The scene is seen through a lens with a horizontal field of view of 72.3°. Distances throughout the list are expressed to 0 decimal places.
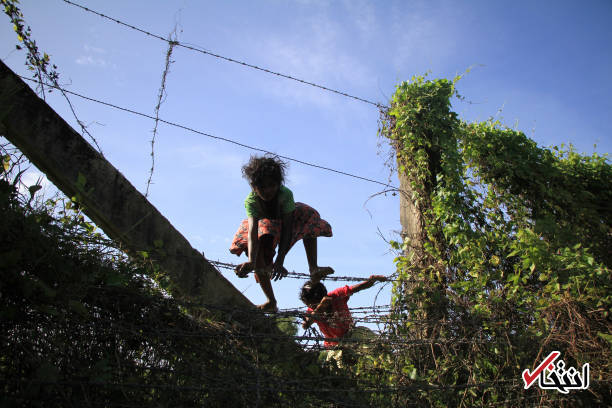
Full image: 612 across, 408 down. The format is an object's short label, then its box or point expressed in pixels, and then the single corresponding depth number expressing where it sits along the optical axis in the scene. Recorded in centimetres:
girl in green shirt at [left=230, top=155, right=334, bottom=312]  360
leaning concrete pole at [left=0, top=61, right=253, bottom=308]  214
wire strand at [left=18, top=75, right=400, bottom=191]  399
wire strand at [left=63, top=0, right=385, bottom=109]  402
